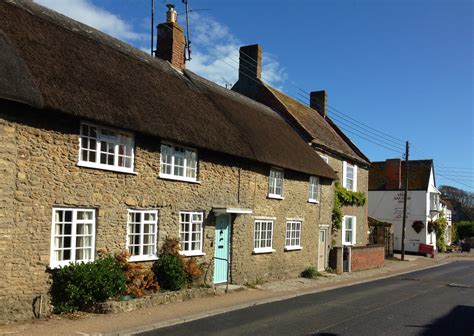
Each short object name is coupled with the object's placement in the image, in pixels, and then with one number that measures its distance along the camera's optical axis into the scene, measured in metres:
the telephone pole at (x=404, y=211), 34.27
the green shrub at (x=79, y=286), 11.20
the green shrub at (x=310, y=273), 21.58
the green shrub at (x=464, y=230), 64.25
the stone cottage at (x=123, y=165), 10.67
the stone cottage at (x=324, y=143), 25.55
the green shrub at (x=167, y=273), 14.14
